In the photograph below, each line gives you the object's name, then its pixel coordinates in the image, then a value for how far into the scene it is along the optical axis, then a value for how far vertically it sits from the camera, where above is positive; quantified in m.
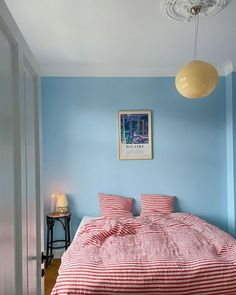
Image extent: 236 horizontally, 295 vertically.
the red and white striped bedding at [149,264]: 1.66 -0.86
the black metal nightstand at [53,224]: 3.12 -1.01
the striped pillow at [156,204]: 3.27 -0.75
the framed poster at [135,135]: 3.44 +0.21
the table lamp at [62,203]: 3.21 -0.70
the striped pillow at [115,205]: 3.22 -0.76
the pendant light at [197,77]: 1.86 +0.55
